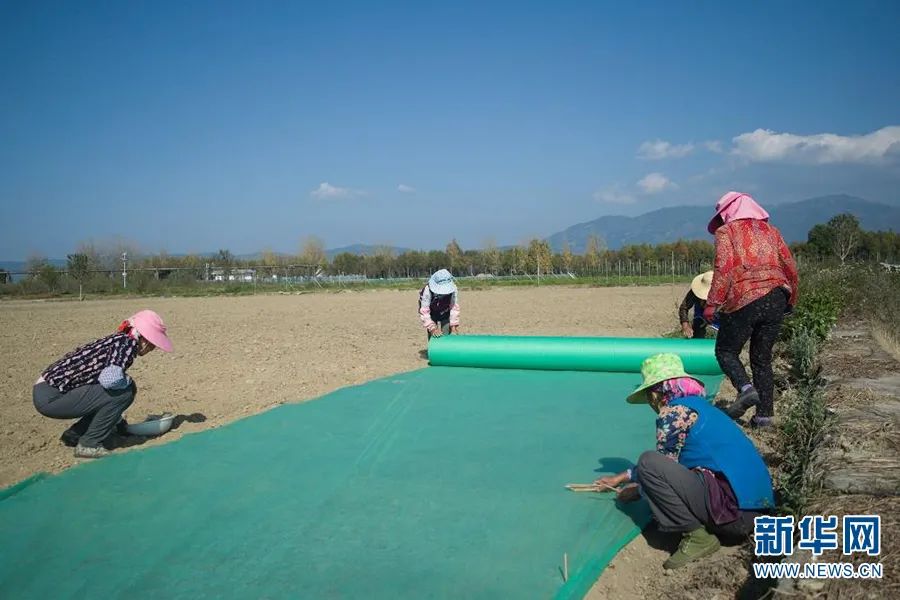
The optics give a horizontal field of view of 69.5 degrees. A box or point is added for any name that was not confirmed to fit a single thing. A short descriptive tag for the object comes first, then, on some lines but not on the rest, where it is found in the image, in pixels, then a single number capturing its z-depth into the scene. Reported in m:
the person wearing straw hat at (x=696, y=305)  7.12
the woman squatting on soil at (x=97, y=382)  4.65
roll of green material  7.02
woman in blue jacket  2.94
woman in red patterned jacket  4.39
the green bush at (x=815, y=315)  7.10
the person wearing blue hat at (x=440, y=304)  8.28
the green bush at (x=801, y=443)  2.99
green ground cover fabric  2.94
